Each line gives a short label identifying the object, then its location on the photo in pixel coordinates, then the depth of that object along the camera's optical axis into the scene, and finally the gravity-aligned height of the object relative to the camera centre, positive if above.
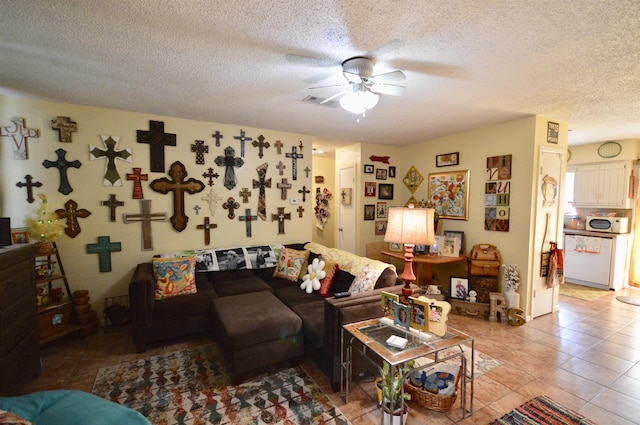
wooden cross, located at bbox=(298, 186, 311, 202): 4.29 +0.07
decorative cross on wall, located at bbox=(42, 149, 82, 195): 2.91 +0.30
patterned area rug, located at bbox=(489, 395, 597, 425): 1.82 -1.50
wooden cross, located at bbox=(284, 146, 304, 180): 4.18 +0.58
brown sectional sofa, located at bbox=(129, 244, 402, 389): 2.11 -1.07
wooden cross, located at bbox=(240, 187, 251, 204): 3.86 +0.02
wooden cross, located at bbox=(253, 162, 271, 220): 3.95 +0.14
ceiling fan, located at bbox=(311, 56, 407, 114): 1.87 +0.84
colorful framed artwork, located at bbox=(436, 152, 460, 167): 4.09 +0.60
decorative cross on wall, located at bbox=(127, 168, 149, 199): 3.24 +0.16
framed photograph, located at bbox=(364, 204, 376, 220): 4.85 -0.27
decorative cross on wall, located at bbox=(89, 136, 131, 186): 3.06 +0.44
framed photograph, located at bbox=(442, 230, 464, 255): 4.00 -0.56
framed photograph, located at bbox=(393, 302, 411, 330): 1.81 -0.80
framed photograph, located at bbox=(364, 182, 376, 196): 4.81 +0.15
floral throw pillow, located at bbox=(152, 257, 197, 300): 2.85 -0.89
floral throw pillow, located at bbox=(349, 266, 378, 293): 2.52 -0.80
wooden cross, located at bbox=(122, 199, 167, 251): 3.28 -0.30
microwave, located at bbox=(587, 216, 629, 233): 4.40 -0.41
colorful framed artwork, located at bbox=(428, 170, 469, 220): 3.99 +0.07
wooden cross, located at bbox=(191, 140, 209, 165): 3.53 +0.60
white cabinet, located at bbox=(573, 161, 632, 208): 4.43 +0.25
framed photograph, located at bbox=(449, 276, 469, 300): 3.63 -1.22
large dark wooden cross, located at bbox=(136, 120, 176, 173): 3.27 +0.66
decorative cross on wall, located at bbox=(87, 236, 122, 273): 3.09 -0.64
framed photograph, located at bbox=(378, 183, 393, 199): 4.98 +0.12
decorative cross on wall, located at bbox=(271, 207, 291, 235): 4.11 -0.32
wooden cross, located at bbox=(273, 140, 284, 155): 4.05 +0.76
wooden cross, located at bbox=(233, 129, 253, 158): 3.79 +0.80
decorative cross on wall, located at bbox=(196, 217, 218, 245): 3.62 -0.44
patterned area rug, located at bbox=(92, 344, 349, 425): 1.84 -1.50
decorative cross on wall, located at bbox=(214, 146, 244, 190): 3.71 +0.44
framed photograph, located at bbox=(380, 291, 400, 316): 1.94 -0.77
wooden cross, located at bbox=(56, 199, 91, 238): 2.96 -0.23
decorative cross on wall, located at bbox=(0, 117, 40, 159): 2.72 +0.60
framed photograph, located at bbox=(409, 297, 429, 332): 1.73 -0.77
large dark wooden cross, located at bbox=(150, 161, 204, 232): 3.39 +0.09
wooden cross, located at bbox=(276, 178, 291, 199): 4.11 +0.14
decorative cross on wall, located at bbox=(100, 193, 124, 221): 3.14 -0.12
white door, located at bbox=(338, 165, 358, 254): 4.91 -0.32
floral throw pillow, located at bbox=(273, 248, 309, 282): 3.45 -0.88
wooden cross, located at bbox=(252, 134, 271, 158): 3.90 +0.75
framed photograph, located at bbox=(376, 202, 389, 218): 4.96 -0.24
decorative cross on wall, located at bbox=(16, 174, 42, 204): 2.80 +0.09
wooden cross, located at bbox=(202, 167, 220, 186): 3.61 +0.27
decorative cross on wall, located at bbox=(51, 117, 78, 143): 2.88 +0.72
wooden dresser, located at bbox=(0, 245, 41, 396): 1.84 -0.94
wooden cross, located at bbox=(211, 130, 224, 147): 3.62 +0.80
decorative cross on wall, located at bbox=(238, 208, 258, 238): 3.89 -0.32
